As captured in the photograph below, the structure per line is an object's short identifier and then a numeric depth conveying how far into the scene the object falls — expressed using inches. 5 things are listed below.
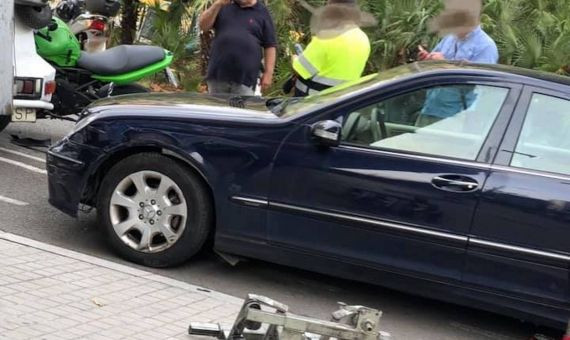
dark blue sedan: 173.2
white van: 279.6
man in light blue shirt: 247.1
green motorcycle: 304.8
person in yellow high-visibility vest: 255.9
